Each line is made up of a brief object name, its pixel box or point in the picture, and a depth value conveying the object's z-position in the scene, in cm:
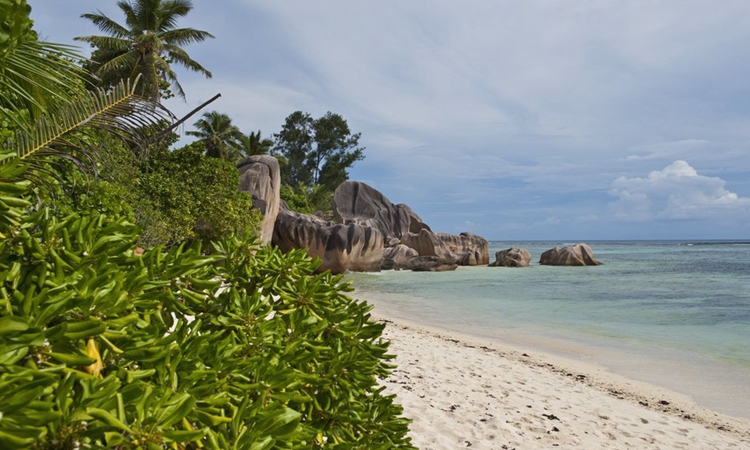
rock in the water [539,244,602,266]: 4225
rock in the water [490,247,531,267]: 4062
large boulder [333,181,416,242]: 4400
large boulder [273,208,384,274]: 2914
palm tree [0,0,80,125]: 170
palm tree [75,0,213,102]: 2419
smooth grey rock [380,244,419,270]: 3603
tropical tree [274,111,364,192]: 5431
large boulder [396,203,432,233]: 4831
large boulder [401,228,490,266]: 3959
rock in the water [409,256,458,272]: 3509
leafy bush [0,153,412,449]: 106
